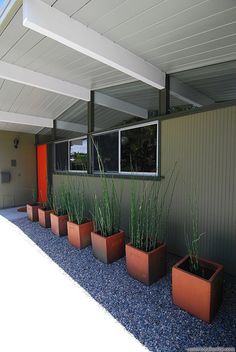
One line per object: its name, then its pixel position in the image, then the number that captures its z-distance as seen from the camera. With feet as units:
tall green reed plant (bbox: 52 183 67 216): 13.30
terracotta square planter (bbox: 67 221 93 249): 10.93
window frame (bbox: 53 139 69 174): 18.70
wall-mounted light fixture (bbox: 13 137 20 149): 21.16
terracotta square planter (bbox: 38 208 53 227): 14.26
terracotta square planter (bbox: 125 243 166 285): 7.66
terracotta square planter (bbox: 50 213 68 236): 12.73
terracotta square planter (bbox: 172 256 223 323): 5.82
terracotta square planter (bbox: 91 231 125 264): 9.27
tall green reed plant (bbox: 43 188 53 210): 15.31
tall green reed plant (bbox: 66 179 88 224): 11.68
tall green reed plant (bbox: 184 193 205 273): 9.19
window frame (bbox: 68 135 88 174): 16.08
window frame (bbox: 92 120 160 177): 10.87
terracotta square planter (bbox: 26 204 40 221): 15.82
